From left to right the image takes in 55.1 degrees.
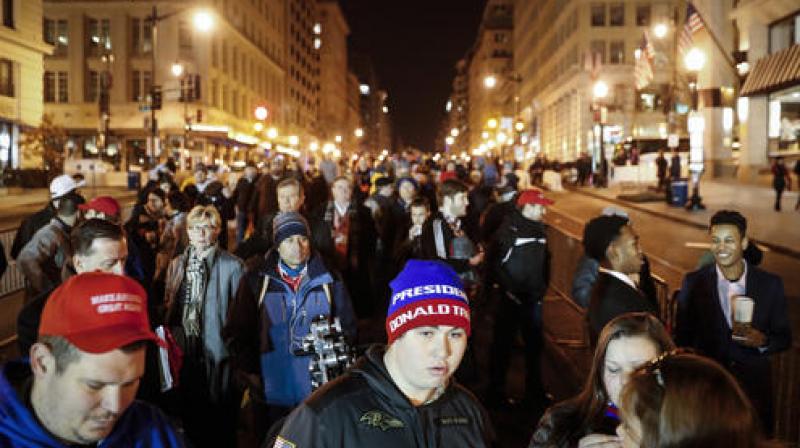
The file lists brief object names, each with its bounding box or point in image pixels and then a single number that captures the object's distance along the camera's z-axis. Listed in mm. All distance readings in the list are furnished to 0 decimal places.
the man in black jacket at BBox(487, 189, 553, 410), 7168
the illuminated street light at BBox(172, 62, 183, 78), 40825
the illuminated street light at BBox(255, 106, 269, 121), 33003
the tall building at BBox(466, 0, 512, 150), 138875
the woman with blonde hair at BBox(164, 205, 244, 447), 5348
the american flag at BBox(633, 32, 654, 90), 37656
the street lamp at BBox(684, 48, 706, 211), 25719
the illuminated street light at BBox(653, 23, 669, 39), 38122
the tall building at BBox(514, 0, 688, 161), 74562
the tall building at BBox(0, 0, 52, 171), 39625
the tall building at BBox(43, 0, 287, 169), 63094
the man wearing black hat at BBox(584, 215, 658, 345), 4312
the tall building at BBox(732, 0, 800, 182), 37031
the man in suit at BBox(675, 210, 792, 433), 4758
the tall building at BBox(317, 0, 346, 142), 139500
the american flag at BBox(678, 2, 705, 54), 29344
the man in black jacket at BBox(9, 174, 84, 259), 7621
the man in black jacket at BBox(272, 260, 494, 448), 2508
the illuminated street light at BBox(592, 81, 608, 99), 44219
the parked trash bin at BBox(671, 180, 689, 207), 31438
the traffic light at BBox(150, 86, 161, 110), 32484
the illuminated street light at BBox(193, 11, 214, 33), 27891
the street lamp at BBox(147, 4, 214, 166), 28094
